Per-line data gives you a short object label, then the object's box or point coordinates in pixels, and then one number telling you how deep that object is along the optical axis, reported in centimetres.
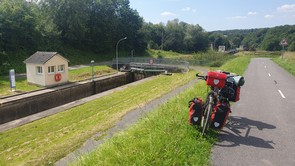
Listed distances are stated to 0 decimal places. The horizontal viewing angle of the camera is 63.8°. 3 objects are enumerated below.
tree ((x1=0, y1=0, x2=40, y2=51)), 3000
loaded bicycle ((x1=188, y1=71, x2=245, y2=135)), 566
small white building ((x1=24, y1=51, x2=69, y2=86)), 2255
